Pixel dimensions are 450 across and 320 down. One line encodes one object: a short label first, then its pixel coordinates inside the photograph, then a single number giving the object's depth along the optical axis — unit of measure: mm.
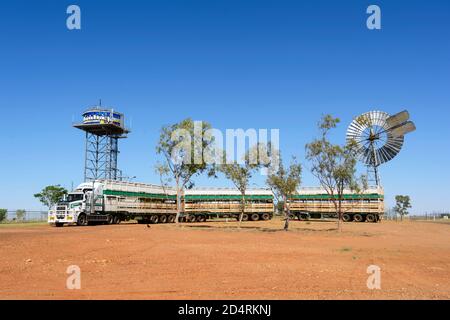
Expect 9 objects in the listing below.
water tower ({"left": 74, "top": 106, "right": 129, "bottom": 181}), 72750
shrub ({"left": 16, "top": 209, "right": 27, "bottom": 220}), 66125
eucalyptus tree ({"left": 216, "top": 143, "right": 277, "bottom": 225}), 38344
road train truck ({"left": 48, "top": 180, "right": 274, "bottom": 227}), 42906
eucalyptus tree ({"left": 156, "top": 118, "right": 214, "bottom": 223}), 42406
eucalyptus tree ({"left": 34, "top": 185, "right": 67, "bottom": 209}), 81000
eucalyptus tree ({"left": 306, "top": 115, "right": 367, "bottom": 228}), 34312
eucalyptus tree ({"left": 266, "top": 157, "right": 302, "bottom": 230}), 34594
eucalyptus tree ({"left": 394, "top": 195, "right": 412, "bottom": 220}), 112625
